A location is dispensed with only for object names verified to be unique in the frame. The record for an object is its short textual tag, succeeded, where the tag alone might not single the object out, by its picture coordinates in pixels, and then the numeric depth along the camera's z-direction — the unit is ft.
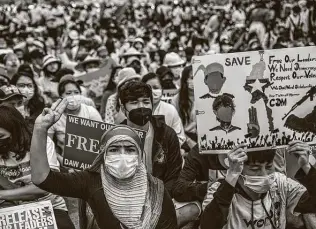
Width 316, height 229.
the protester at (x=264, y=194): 16.37
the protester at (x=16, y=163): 17.19
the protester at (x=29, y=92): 26.45
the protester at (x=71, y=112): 25.64
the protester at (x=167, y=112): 24.90
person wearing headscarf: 16.10
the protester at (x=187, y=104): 26.84
